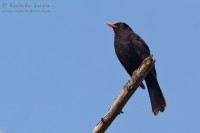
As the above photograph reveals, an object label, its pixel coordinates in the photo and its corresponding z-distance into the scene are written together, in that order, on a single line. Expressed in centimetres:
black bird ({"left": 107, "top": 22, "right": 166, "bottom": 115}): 1504
